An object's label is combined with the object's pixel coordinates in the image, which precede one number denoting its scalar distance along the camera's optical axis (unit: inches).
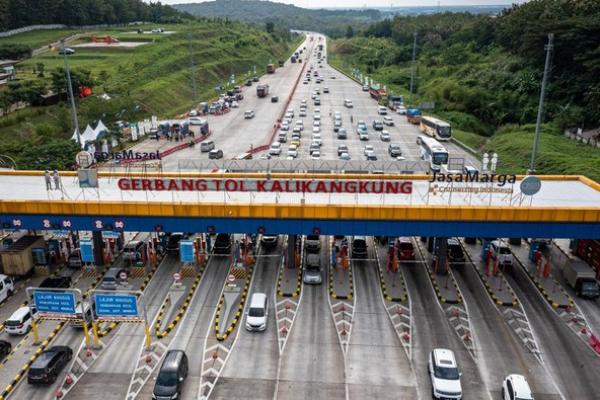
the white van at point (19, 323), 1254.3
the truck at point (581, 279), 1425.9
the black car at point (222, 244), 1702.8
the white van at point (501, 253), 1593.3
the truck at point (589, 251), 1529.3
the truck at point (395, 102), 4392.2
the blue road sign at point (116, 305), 1161.4
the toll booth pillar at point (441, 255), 1520.3
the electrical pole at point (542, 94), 1675.8
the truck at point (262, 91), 4963.1
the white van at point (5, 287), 1411.2
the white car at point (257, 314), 1272.1
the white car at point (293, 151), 2824.8
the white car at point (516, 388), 993.5
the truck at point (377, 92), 4820.4
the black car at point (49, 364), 1077.1
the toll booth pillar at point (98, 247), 1603.1
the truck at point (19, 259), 1523.1
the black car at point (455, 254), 1648.6
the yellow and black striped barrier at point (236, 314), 1267.2
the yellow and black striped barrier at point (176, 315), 1278.3
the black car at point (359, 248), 1674.5
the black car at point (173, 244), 1715.1
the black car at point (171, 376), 1030.4
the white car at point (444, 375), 1029.8
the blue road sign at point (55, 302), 1167.0
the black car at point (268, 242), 1732.0
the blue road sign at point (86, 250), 1515.7
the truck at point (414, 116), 3776.8
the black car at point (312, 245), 1691.7
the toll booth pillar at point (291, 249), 1567.4
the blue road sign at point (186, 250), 1498.5
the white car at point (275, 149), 2866.6
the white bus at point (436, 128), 3233.3
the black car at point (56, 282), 1448.1
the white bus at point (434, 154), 2505.9
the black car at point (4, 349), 1172.5
